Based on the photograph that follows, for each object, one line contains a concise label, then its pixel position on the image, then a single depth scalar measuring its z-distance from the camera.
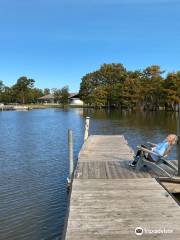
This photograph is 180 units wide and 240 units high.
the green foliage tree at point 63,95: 71.97
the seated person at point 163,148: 5.32
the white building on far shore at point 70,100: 72.78
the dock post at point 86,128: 10.19
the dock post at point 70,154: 5.61
